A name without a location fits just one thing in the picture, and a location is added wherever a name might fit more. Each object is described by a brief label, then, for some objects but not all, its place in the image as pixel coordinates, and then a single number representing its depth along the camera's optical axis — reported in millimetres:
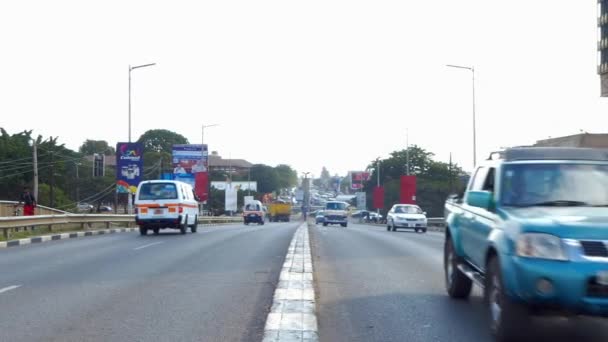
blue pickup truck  6547
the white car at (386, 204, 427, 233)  39000
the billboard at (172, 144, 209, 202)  63375
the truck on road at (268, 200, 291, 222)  89906
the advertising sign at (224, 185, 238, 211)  87688
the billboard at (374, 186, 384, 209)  88500
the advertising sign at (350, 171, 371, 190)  150362
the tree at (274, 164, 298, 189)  180950
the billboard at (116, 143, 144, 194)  39688
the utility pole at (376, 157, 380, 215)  109700
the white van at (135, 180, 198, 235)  28297
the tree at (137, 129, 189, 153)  115750
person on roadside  30062
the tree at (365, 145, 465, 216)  91250
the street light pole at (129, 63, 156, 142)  41906
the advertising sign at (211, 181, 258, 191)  143825
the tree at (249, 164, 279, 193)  175750
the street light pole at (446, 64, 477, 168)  44062
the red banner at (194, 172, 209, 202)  63938
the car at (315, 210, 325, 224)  58988
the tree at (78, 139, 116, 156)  130625
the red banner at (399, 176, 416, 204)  62000
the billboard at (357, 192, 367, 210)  119875
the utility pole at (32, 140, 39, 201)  48906
